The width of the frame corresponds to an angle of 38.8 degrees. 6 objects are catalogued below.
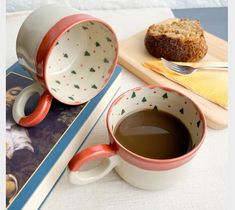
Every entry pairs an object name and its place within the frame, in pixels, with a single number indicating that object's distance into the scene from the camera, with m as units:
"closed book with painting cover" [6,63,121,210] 0.35
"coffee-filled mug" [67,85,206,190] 0.34
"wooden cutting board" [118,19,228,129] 0.48
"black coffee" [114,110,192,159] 0.37
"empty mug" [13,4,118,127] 0.39
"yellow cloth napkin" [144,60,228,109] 0.51
